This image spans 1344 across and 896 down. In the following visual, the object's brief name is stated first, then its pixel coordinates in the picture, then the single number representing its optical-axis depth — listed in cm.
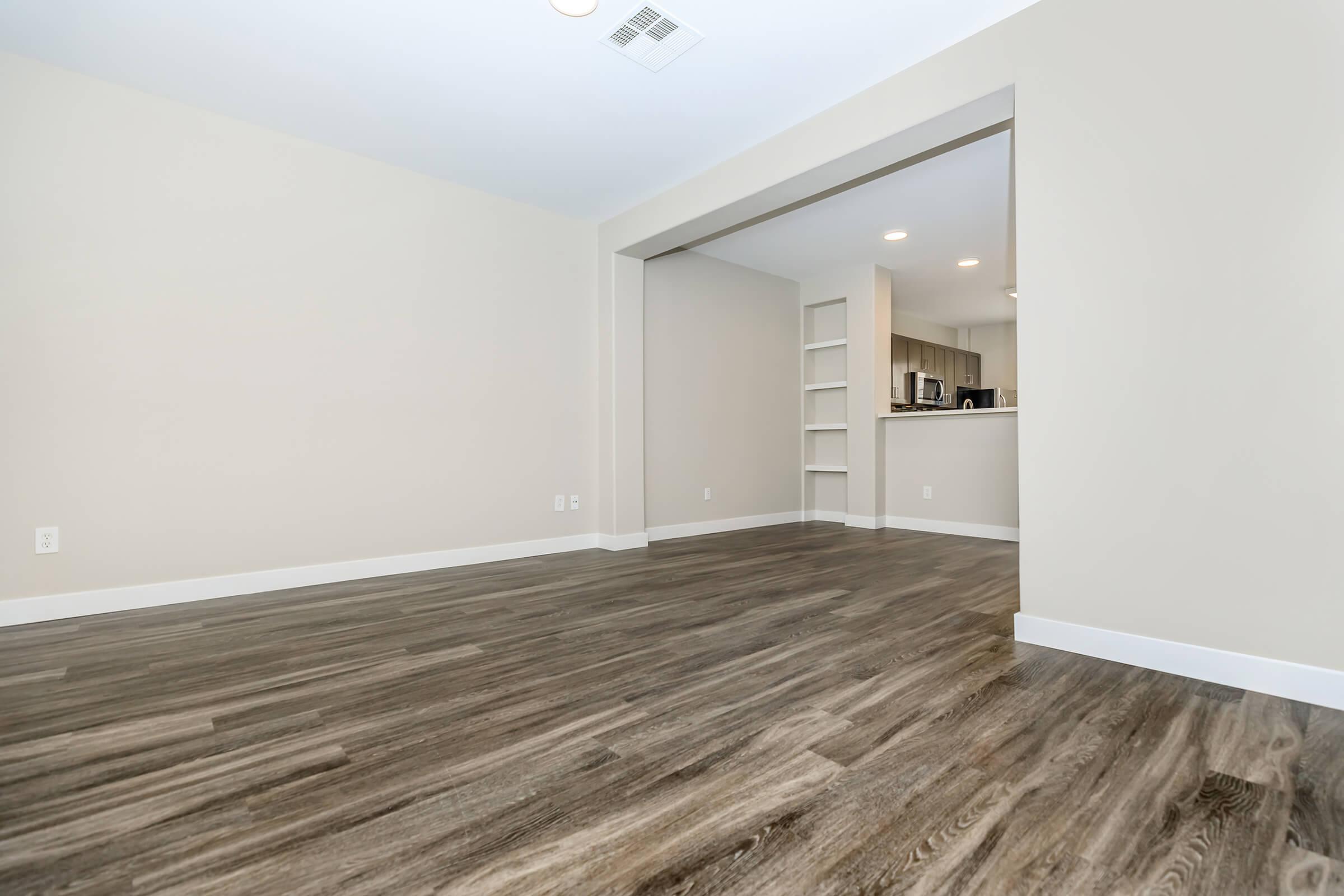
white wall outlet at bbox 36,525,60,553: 284
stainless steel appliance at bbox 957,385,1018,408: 666
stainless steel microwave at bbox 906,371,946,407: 711
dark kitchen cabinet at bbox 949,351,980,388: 877
